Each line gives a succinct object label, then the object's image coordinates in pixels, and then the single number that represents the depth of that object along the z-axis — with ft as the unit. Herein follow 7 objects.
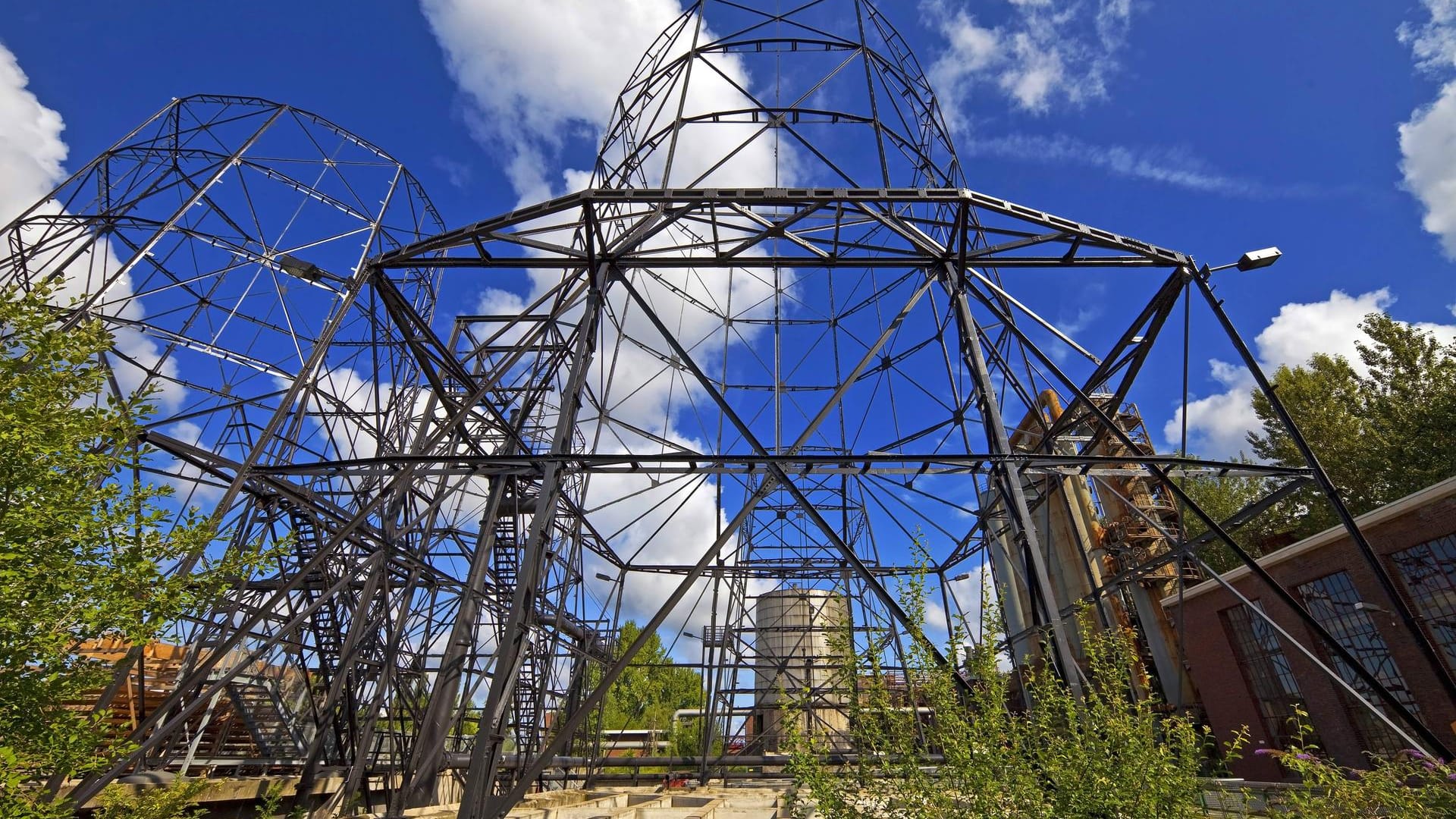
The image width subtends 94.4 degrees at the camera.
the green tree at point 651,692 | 146.30
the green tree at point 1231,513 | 109.70
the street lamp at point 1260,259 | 29.17
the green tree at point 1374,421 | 81.56
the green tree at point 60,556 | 18.63
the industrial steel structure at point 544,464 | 27.71
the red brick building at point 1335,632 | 58.54
